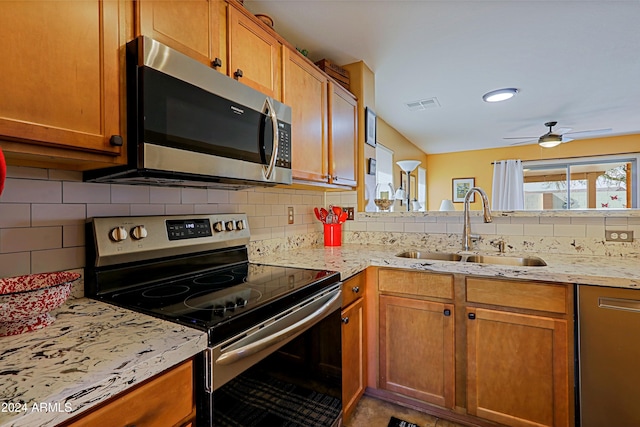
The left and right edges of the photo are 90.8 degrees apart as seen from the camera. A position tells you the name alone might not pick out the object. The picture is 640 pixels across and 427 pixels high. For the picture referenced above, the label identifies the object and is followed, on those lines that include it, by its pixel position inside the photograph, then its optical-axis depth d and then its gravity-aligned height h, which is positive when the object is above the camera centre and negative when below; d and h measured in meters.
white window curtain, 5.86 +0.48
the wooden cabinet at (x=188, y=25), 1.01 +0.67
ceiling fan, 4.12 +1.16
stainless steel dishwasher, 1.27 -0.61
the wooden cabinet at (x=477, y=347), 1.40 -0.67
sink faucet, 2.03 -0.13
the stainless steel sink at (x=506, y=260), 1.82 -0.30
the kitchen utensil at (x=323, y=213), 2.41 -0.01
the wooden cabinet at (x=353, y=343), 1.53 -0.67
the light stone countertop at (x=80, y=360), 0.51 -0.29
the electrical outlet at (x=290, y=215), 2.17 -0.01
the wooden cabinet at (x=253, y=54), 1.34 +0.74
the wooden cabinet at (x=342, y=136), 2.11 +0.55
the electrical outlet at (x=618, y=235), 1.73 -0.14
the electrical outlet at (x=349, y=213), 2.49 -0.01
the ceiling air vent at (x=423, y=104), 3.34 +1.18
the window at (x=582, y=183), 5.14 +0.47
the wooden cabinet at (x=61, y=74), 0.73 +0.37
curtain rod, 5.09 +0.91
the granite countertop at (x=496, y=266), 1.33 -0.27
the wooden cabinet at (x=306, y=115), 1.73 +0.58
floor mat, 1.63 -1.10
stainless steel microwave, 0.94 +0.31
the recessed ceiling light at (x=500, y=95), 3.07 +1.16
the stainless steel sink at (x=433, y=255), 2.04 -0.29
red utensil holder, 2.37 -0.17
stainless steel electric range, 0.84 -0.28
